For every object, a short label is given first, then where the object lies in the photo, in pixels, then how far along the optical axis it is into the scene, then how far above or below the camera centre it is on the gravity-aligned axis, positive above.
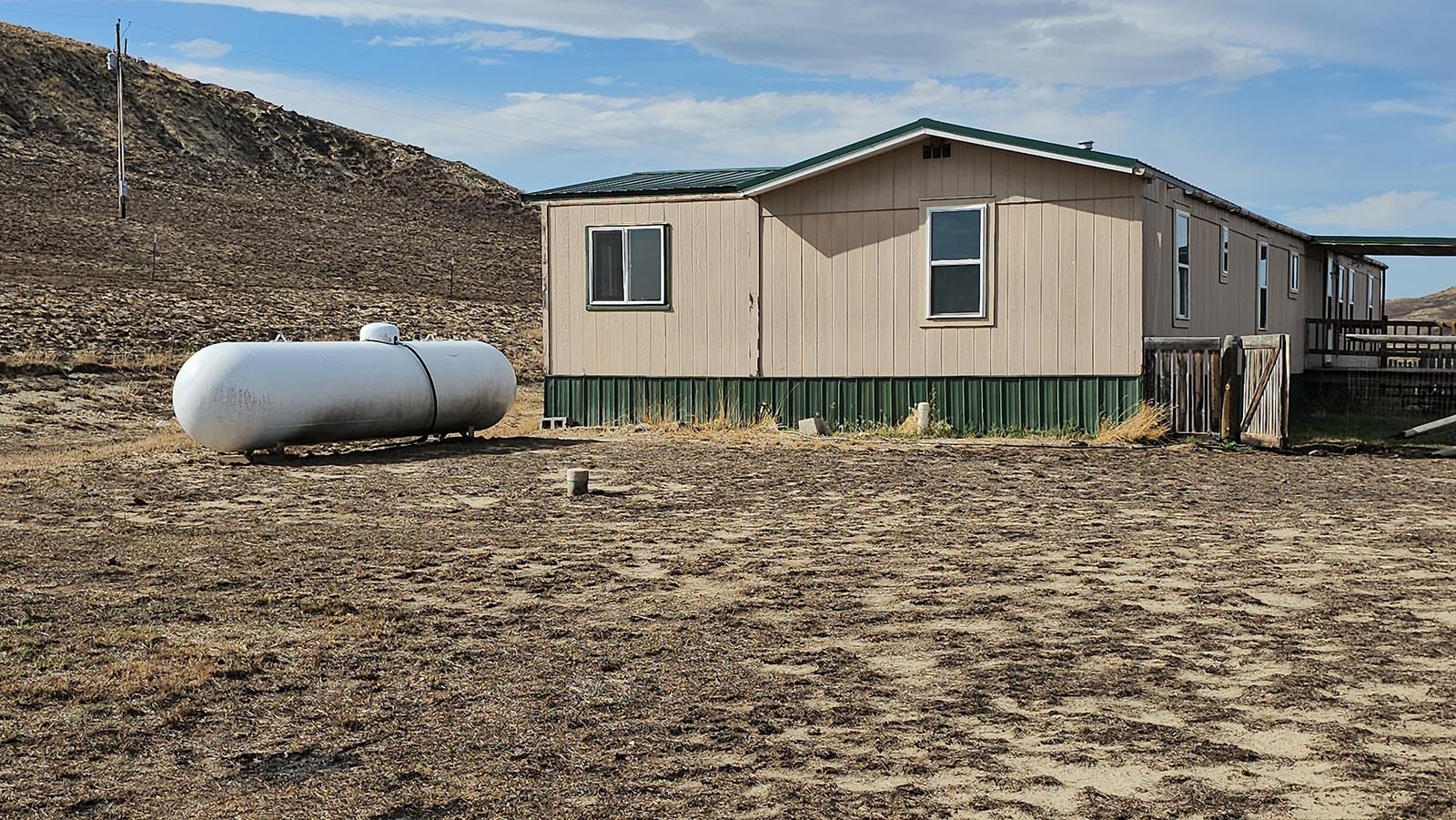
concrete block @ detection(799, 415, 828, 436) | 17.67 -0.76
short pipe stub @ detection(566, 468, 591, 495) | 12.18 -0.96
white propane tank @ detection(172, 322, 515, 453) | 15.05 -0.26
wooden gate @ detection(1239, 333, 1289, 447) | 15.16 -0.32
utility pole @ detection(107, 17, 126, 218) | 45.73 +6.13
